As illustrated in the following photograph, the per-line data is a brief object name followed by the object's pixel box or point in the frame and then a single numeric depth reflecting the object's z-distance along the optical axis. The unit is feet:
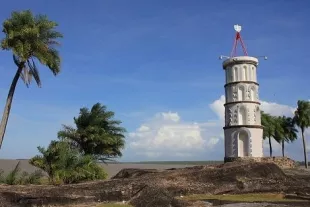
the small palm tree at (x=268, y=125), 203.21
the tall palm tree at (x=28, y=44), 83.05
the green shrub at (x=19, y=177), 71.15
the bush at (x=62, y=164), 76.43
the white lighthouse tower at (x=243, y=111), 127.95
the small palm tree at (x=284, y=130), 218.18
